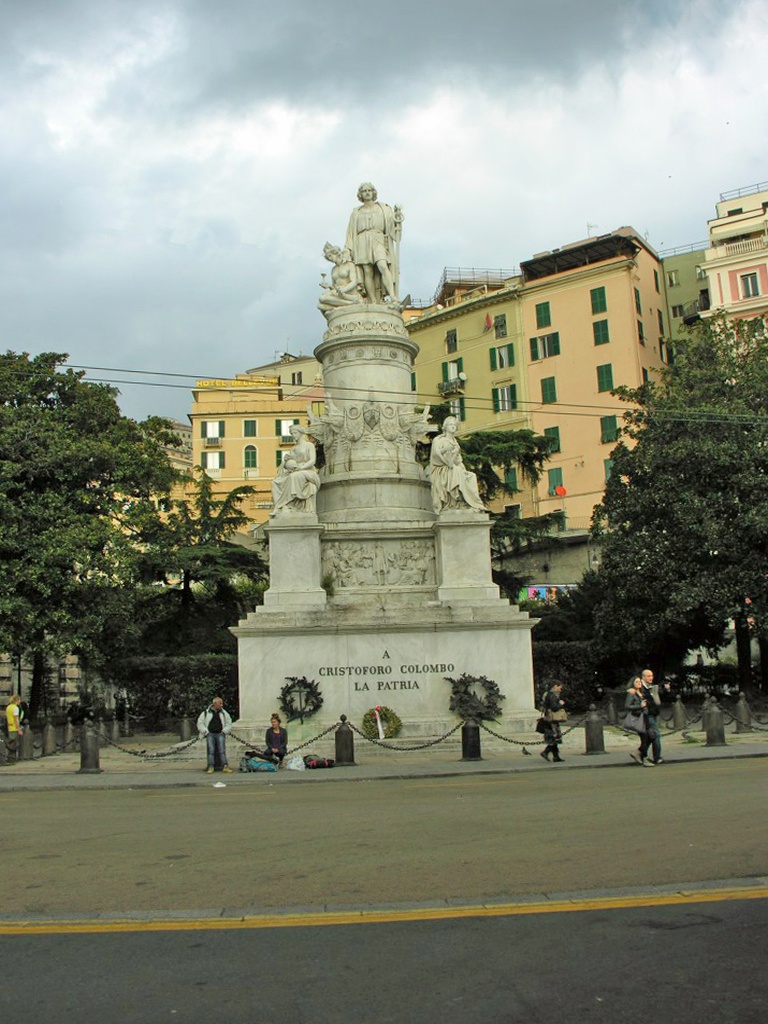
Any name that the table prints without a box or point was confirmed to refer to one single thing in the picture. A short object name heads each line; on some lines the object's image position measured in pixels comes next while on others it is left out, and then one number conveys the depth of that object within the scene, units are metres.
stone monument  23.70
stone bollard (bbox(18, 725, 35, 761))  23.67
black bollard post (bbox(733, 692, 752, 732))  25.50
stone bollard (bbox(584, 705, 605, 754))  20.50
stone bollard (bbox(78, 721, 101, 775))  20.11
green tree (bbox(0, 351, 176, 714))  27.61
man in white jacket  19.73
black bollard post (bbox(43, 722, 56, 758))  24.73
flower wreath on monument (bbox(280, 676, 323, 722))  23.25
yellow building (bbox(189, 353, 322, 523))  69.62
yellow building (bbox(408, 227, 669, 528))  57.25
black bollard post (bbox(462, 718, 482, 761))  19.75
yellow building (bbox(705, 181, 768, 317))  55.72
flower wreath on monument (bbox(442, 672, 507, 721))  23.47
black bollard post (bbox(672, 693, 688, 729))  25.38
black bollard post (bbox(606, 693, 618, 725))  28.73
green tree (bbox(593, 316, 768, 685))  29.91
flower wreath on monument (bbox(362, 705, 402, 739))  22.92
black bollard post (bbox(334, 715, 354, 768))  19.56
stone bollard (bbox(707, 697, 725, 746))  21.19
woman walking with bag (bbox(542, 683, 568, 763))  18.80
